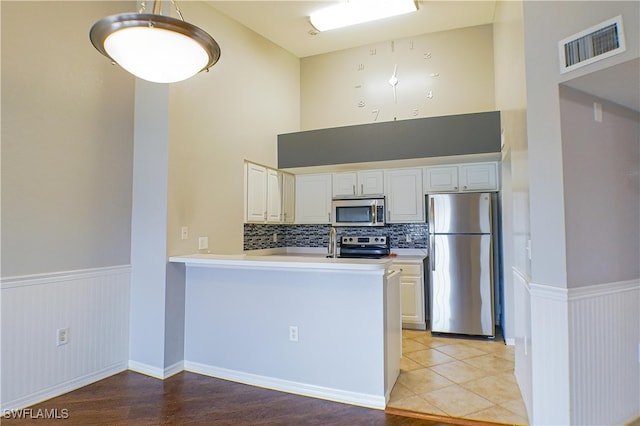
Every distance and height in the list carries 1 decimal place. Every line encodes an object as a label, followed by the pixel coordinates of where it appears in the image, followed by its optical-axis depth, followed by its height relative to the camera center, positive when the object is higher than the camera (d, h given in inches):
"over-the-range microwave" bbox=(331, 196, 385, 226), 186.5 +10.9
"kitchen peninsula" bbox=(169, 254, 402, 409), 99.3 -28.0
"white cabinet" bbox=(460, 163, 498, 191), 167.5 +25.6
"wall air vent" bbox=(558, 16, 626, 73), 73.6 +39.7
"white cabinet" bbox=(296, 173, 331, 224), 199.2 +18.9
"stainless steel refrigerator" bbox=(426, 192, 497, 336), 158.4 -13.9
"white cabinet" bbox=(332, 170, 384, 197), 189.2 +26.1
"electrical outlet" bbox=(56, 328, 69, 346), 107.3 -31.0
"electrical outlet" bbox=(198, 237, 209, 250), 132.7 -3.9
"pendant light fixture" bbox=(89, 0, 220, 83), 66.2 +37.3
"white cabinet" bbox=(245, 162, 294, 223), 163.2 +18.5
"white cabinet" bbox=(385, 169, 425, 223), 181.8 +18.4
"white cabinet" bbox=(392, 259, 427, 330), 171.8 -29.0
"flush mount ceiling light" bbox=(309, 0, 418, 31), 144.7 +91.4
